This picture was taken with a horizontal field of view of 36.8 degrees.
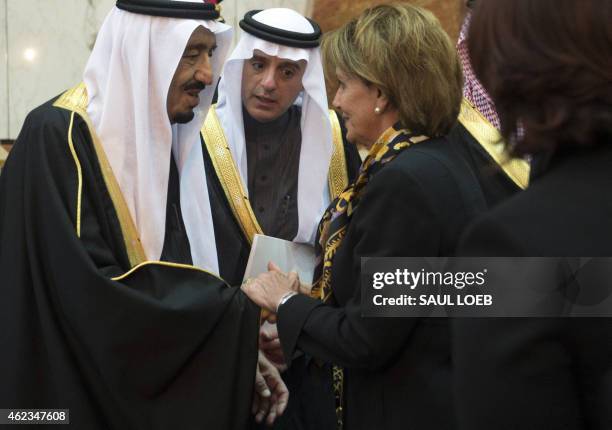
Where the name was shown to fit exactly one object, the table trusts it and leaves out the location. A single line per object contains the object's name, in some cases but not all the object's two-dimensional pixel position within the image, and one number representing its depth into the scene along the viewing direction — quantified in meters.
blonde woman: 2.19
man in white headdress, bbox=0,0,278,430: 2.68
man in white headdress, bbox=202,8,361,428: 3.59
